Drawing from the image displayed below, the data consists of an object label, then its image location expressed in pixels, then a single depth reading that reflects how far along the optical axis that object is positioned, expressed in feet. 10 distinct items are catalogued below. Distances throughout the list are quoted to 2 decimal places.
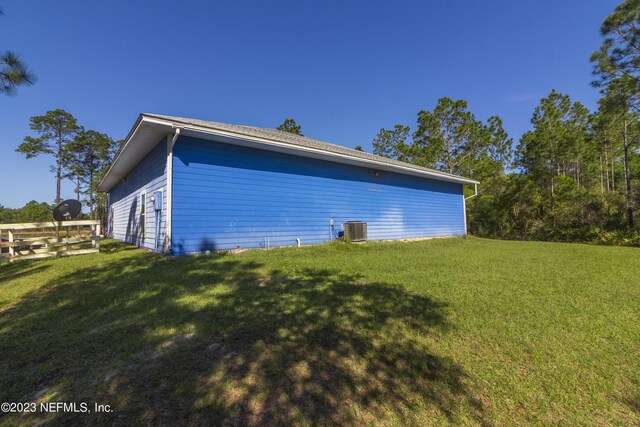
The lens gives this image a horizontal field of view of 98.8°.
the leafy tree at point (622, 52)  34.12
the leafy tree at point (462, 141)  73.61
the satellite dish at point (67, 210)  26.24
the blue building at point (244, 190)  21.81
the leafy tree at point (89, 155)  83.20
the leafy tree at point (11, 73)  16.55
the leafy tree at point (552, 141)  50.83
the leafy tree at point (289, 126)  93.30
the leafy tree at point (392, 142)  86.52
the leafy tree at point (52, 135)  73.97
